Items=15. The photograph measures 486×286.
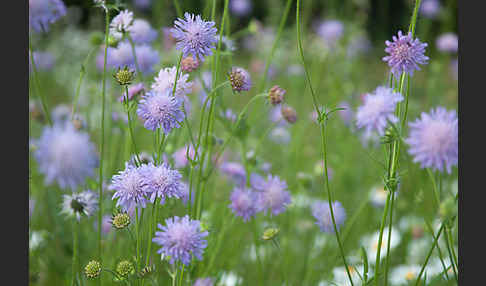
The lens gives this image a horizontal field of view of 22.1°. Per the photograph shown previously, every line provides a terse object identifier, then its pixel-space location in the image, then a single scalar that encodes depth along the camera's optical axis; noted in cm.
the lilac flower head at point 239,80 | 86
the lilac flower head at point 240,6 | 271
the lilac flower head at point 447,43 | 161
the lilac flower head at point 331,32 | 218
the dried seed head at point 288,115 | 99
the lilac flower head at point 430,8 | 240
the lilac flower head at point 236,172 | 103
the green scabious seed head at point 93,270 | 84
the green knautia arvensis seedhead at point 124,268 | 85
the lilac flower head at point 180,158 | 102
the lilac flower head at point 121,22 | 89
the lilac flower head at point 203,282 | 92
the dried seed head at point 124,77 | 83
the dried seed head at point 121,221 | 83
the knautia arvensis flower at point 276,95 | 90
